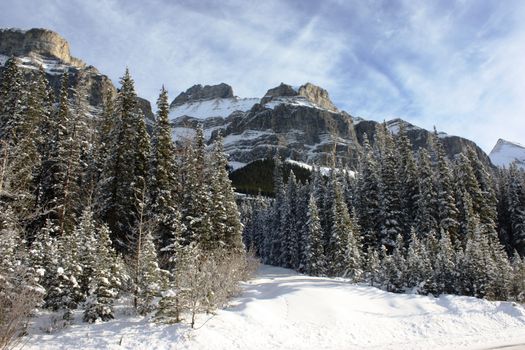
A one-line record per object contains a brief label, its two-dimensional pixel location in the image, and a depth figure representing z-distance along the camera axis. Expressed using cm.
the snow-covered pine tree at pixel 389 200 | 4997
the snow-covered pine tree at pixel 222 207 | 3722
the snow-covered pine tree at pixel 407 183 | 5209
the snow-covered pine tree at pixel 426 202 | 4809
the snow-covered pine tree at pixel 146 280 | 2034
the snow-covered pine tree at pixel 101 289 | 1895
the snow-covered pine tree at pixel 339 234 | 4756
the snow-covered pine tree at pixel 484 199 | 5044
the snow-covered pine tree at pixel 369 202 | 5138
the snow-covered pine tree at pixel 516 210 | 5622
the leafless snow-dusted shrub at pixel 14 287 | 1337
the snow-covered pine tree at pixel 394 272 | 3140
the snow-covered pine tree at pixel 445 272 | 3014
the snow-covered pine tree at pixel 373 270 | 3409
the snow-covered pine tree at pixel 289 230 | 6706
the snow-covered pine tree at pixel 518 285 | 2713
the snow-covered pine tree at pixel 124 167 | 3111
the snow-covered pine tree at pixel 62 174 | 3116
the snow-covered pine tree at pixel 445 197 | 4688
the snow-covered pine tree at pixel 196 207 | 3425
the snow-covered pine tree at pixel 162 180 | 3234
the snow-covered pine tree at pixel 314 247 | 5325
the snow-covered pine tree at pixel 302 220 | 5934
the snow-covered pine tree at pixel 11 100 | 3403
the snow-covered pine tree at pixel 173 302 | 1862
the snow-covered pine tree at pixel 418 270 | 2987
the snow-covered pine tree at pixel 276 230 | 7509
